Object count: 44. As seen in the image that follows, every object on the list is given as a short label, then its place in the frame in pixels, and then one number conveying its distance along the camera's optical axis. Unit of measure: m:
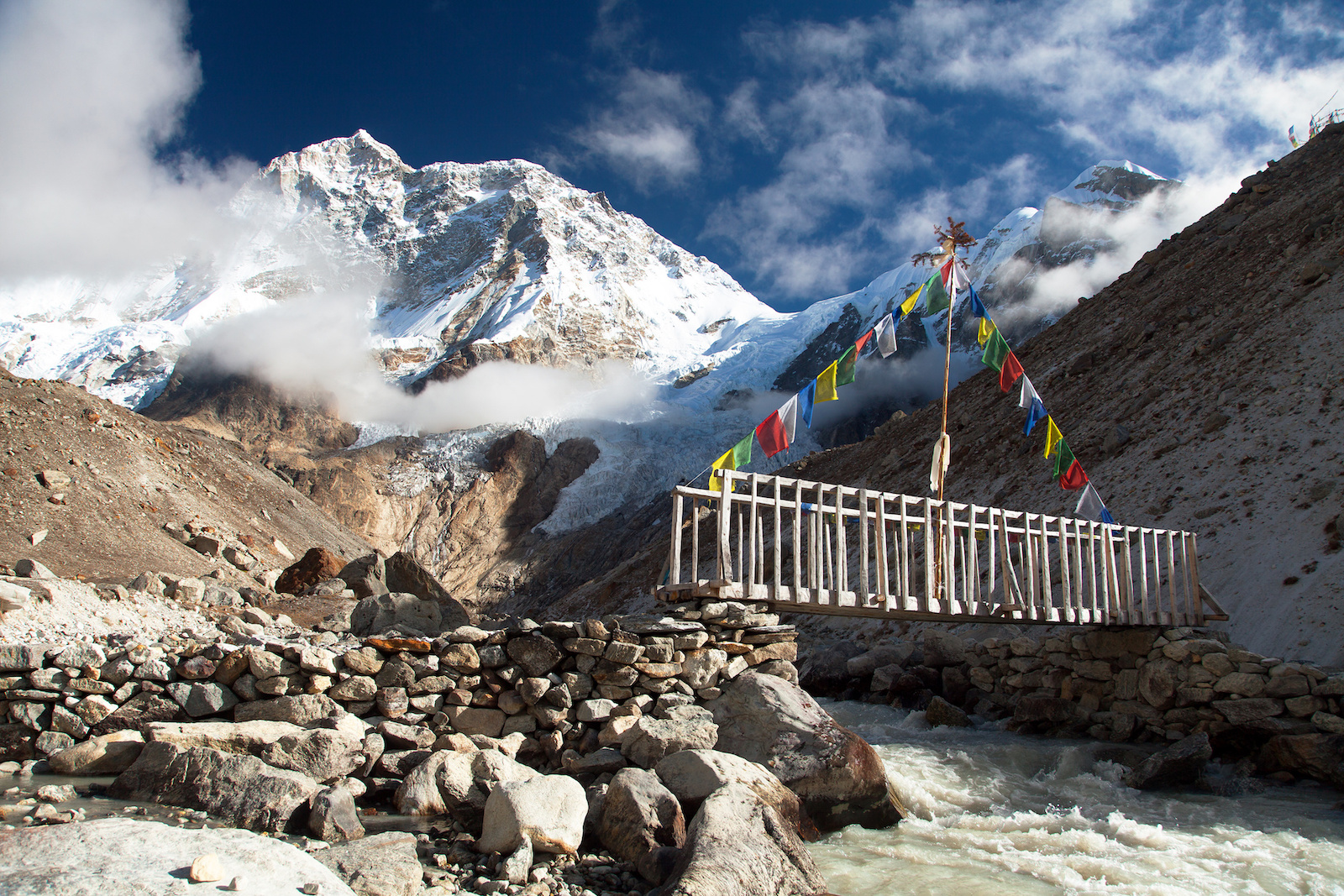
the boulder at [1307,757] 9.18
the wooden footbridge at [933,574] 8.22
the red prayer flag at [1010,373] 13.85
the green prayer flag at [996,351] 13.91
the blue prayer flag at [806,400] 12.24
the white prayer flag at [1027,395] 13.80
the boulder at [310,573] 19.94
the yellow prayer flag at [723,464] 9.51
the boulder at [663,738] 6.93
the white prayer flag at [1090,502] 13.44
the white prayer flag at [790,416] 11.79
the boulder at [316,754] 6.16
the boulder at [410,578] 19.58
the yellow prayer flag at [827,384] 12.41
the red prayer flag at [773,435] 11.55
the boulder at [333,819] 5.29
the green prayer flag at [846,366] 12.80
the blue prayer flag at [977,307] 13.92
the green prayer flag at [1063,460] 14.04
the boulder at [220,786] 5.39
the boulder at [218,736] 6.17
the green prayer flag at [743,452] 11.08
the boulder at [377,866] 4.55
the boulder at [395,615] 12.42
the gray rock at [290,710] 6.80
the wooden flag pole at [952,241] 13.54
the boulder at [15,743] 6.55
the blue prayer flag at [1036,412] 14.02
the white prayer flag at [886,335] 13.30
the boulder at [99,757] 6.26
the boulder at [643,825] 5.41
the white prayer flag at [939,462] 12.20
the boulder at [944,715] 12.67
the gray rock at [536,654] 7.45
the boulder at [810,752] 6.96
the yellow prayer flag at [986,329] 13.90
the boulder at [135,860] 3.54
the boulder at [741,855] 4.78
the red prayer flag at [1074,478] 14.01
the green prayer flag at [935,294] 14.04
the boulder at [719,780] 6.12
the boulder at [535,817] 5.40
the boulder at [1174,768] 9.18
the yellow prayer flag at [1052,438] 13.95
